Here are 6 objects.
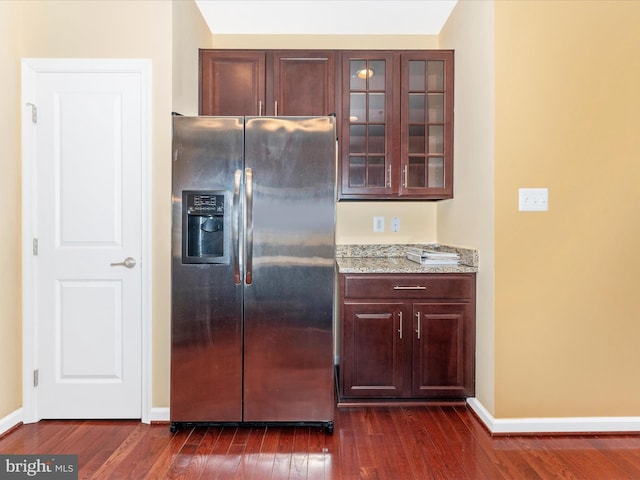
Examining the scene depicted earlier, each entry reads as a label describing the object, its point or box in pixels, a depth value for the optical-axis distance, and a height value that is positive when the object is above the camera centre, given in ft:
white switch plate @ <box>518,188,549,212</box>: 6.89 +0.60
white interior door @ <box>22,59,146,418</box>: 7.20 -0.24
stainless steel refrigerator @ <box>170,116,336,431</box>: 6.75 -0.76
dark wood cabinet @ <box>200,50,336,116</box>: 9.09 +3.55
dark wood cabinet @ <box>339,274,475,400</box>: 7.86 -2.19
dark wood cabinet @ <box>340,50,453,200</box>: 9.07 +2.57
